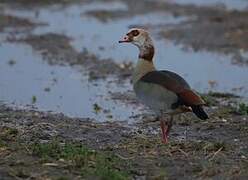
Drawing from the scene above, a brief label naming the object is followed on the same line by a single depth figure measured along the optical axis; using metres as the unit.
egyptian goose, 15.89
